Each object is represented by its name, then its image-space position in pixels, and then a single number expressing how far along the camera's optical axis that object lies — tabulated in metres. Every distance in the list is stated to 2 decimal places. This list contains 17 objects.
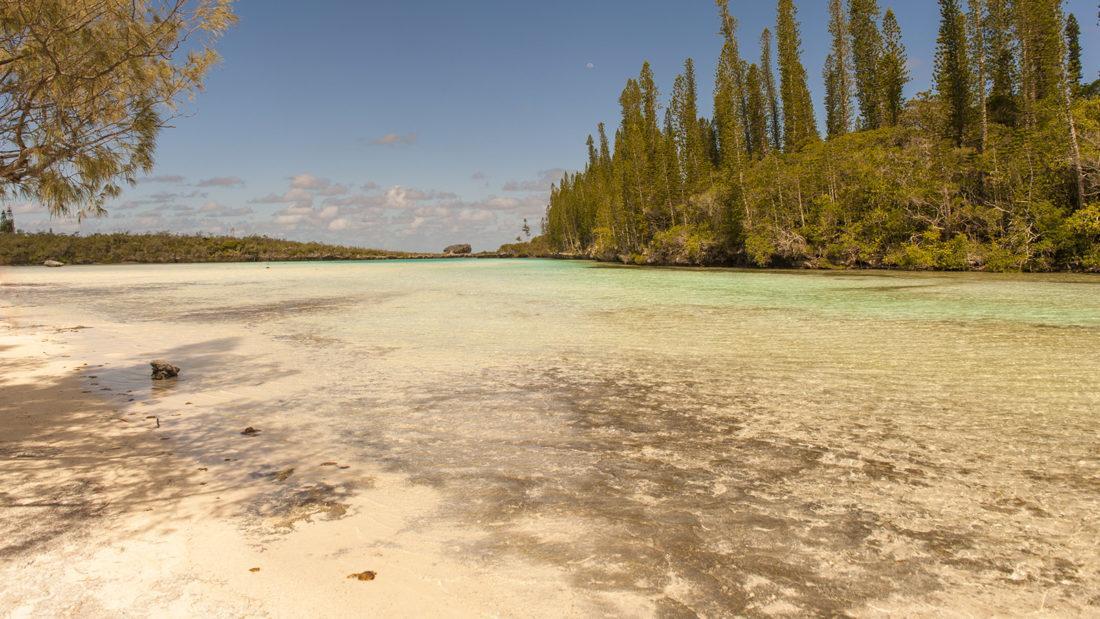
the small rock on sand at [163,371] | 7.60
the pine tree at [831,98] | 59.27
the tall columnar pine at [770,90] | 65.12
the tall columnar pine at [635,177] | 66.56
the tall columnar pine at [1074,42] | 51.19
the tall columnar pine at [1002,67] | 39.72
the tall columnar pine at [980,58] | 34.69
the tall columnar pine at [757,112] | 61.25
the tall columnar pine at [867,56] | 51.84
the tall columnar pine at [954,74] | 40.91
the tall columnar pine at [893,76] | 49.44
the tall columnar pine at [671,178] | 60.47
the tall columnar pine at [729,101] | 54.04
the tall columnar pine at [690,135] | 61.03
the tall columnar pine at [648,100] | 68.62
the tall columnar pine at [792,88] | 56.09
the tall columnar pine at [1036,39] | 35.62
